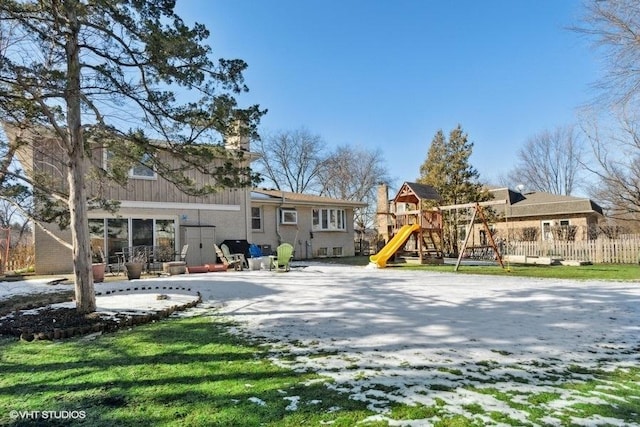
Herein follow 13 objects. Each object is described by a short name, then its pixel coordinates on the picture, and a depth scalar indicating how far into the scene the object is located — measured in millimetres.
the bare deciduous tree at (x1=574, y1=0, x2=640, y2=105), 8375
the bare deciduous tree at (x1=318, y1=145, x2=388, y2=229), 41406
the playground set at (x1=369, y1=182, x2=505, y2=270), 16438
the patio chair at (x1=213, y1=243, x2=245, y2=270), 15016
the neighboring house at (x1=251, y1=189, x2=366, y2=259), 21172
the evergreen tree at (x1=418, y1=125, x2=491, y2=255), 21953
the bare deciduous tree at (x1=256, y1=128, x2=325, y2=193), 41562
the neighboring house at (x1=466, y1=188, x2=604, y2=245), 24516
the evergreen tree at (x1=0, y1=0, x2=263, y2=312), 6031
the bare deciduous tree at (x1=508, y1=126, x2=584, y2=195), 41281
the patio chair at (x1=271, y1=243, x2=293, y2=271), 14117
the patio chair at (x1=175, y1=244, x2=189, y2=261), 15234
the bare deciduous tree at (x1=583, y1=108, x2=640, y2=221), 12156
